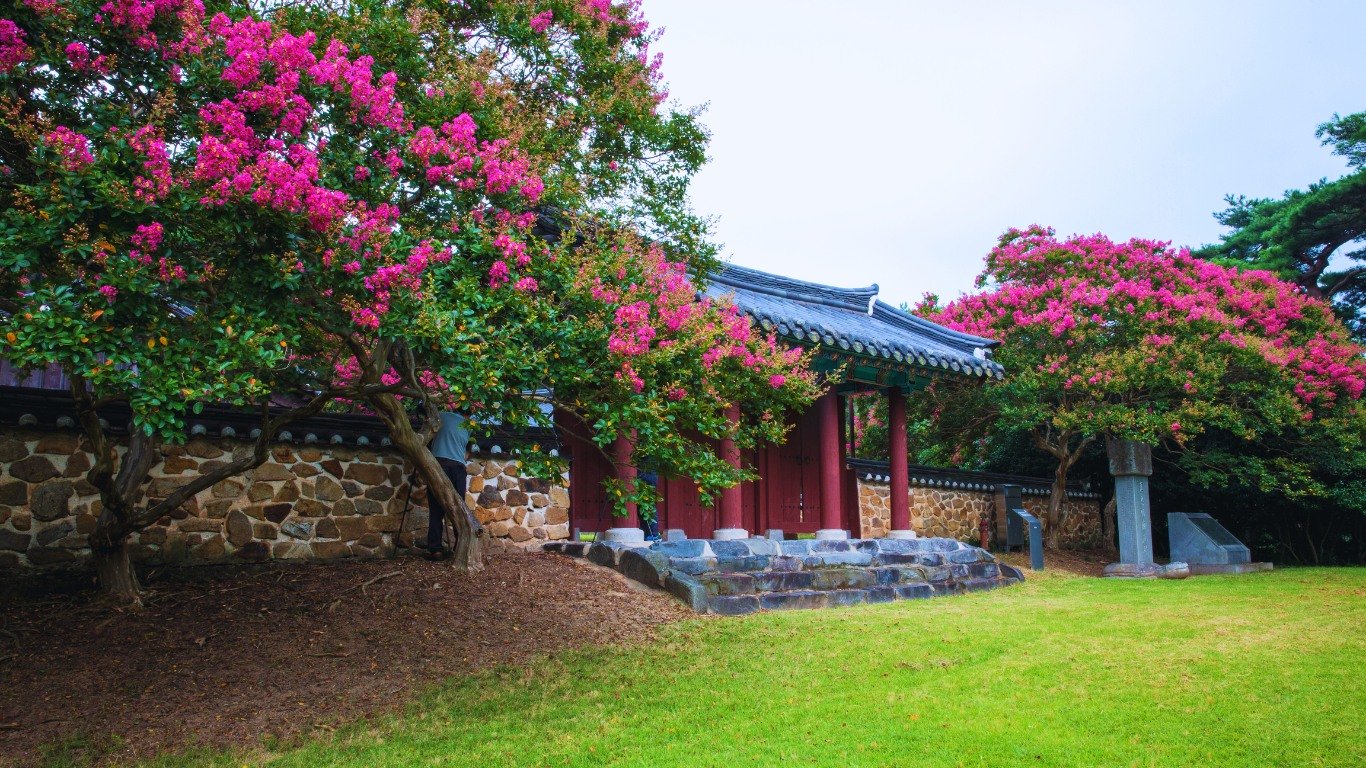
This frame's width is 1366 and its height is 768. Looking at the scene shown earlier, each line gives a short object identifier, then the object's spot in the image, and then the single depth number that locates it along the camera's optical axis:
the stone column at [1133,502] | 14.64
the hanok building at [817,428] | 11.86
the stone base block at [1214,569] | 14.97
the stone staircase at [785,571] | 9.55
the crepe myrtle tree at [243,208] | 5.27
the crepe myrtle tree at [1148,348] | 15.30
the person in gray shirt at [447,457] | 9.62
